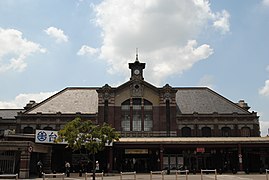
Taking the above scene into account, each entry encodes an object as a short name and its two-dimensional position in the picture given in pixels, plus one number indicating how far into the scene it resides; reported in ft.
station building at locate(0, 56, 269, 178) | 132.05
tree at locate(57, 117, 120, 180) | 87.15
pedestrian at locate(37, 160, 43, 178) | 106.57
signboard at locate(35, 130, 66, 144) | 113.50
